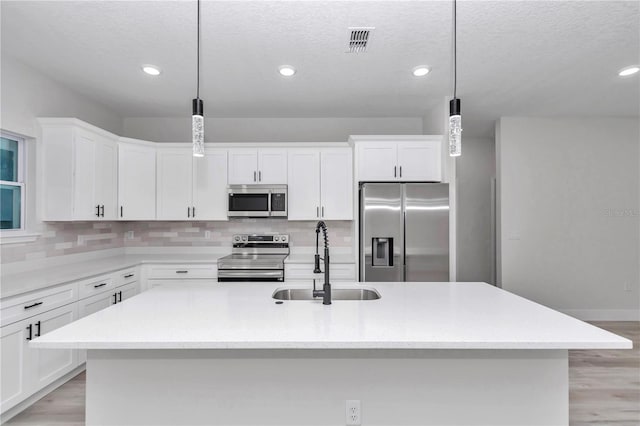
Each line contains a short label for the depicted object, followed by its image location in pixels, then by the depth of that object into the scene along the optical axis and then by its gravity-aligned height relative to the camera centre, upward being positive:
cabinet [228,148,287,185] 3.91 +0.63
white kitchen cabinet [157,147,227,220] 3.89 +0.40
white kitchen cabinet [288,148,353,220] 3.89 +0.43
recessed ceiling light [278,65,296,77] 2.84 +1.35
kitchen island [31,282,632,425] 1.57 -0.83
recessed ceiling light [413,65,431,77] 2.87 +1.37
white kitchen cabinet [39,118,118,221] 2.95 +0.47
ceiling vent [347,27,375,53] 2.28 +1.35
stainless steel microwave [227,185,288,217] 3.85 +0.18
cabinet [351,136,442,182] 3.67 +0.67
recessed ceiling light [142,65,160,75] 2.83 +1.36
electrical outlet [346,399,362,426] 1.59 -0.99
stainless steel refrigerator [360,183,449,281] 3.44 -0.17
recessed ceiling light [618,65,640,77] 2.90 +1.39
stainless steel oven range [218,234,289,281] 3.54 -0.50
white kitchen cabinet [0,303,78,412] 2.06 -1.01
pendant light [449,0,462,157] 1.83 +0.53
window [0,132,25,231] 2.70 +0.30
